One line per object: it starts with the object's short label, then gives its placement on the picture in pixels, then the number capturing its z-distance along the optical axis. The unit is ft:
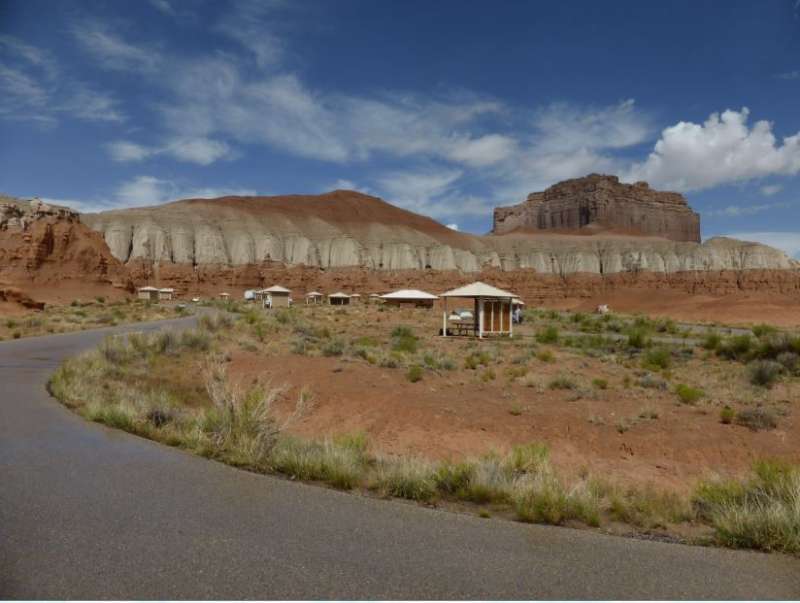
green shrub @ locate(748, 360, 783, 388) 48.75
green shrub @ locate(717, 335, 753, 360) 65.36
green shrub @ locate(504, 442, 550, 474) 20.11
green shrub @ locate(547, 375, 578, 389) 45.93
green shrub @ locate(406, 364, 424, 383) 47.98
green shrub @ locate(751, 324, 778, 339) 84.28
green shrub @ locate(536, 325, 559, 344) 81.91
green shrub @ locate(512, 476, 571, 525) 14.90
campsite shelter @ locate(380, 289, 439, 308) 176.14
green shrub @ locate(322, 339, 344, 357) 61.16
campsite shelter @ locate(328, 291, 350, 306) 241.35
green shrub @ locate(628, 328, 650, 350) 74.90
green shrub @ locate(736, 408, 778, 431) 34.09
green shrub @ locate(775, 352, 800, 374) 55.06
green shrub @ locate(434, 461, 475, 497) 17.38
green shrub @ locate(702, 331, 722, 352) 70.90
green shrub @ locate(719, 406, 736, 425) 35.73
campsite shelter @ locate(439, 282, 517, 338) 89.15
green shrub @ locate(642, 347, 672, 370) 58.23
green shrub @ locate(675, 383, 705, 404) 40.96
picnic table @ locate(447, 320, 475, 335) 96.67
